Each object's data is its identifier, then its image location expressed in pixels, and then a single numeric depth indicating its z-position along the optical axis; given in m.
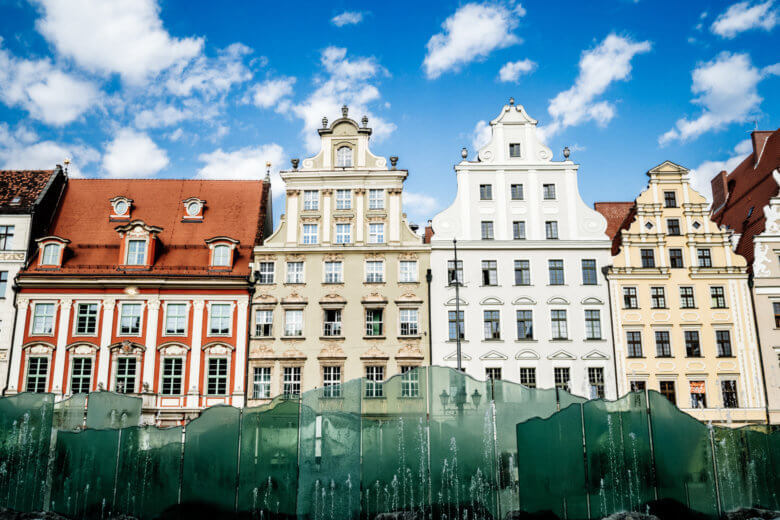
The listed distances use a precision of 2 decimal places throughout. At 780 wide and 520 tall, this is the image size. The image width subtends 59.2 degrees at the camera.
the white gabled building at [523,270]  31.28
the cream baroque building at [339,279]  31.36
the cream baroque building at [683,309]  30.92
